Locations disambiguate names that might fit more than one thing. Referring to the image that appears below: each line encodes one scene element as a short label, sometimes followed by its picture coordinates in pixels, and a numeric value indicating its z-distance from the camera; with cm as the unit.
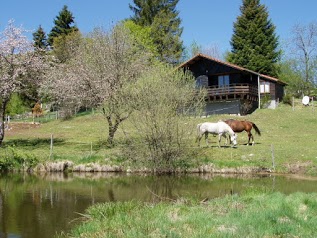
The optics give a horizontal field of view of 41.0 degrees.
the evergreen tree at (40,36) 5838
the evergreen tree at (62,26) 5866
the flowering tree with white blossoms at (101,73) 2830
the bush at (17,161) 2275
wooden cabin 4462
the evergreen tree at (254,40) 5434
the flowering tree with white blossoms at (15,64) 2797
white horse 2705
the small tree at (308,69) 6456
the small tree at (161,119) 2161
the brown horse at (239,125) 2870
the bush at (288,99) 4984
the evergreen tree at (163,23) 5547
